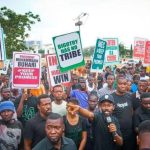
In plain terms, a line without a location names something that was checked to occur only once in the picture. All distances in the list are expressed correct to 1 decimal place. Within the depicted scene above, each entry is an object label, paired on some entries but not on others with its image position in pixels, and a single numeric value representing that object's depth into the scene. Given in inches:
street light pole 1364.4
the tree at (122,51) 2300.4
